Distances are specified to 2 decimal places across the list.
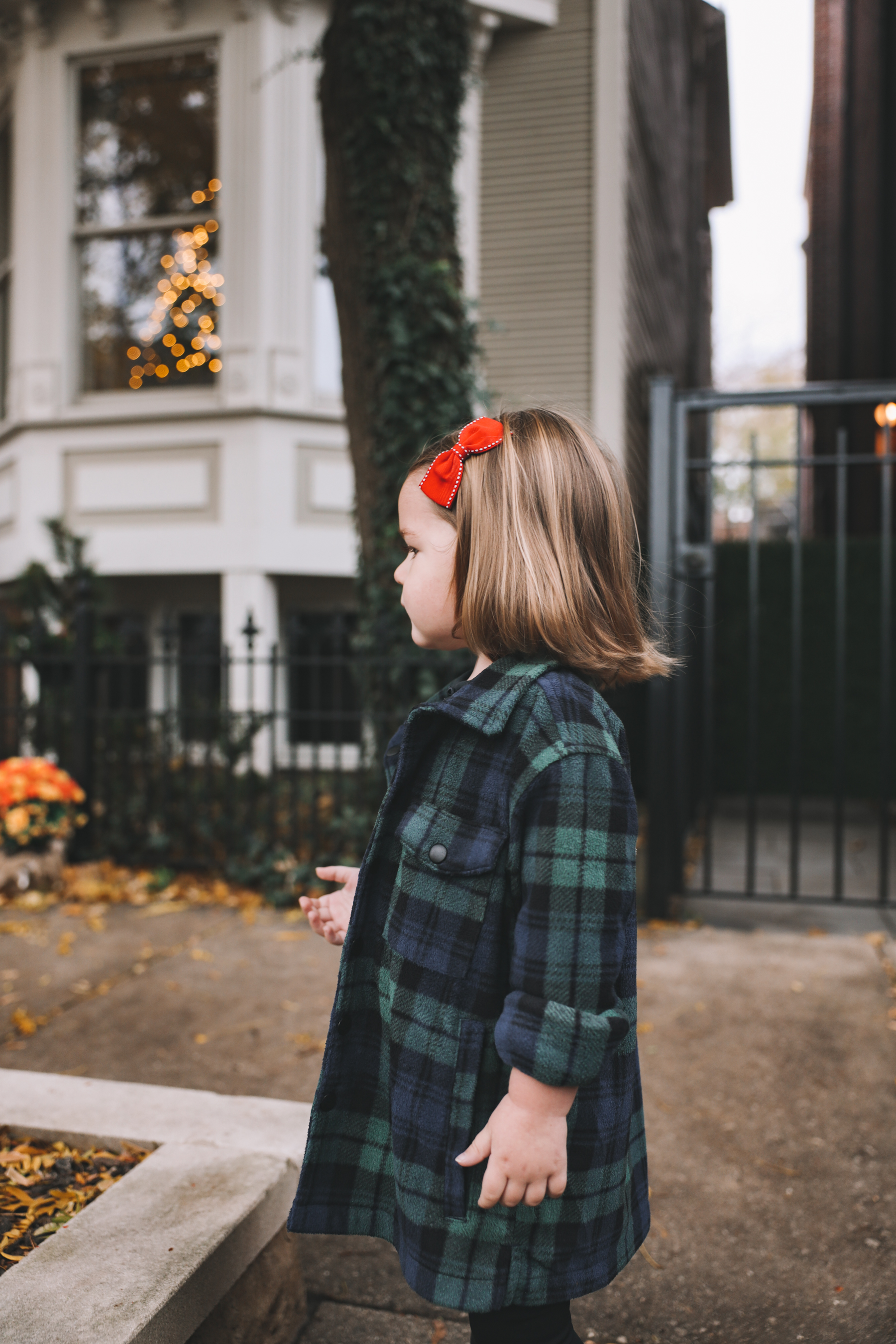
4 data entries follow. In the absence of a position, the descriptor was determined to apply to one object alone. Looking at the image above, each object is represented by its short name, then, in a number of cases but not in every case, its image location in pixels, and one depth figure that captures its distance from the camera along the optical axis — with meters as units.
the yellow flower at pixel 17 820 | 4.87
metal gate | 4.37
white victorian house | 6.72
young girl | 1.20
